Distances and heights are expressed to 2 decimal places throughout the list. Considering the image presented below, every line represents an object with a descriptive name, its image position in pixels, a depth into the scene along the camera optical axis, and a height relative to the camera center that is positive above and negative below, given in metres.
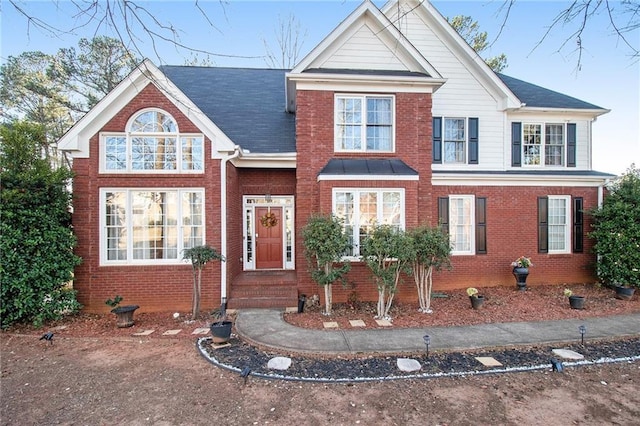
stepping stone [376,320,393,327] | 6.60 -2.42
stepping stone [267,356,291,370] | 4.73 -2.39
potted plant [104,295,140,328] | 6.81 -2.29
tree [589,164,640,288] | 8.94 -0.61
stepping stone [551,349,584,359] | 5.06 -2.40
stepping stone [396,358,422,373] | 4.67 -2.39
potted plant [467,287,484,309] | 7.64 -2.17
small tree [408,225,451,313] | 7.30 -1.02
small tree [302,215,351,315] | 7.12 -0.78
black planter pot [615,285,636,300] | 8.51 -2.24
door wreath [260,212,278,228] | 10.16 -0.18
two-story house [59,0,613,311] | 7.83 +1.22
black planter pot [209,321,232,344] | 5.60 -2.20
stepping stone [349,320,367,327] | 6.62 -2.43
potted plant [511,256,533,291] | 9.41 -1.79
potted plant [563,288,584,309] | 7.53 -2.21
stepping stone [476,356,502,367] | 4.82 -2.40
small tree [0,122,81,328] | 6.45 -0.46
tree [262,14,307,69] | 17.84 +10.28
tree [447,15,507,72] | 18.53 +11.22
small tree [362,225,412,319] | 6.97 -0.95
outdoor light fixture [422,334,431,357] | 5.12 -2.15
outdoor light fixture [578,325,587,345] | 5.58 -2.21
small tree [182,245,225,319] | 7.40 -1.12
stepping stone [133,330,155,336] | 6.41 -2.54
